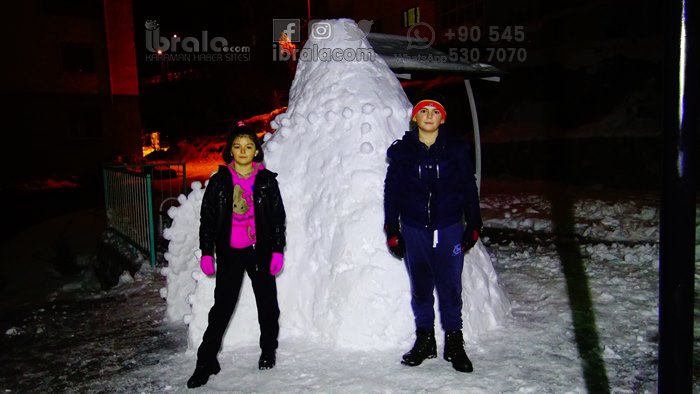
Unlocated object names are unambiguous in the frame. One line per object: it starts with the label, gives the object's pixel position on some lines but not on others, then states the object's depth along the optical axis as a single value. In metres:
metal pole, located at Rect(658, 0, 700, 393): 1.89
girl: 3.55
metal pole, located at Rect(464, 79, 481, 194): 6.78
